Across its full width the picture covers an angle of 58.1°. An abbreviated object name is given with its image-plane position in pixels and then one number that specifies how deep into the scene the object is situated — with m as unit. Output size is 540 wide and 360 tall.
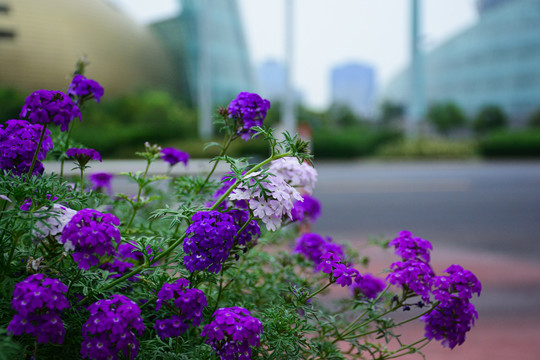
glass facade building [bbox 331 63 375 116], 88.44
